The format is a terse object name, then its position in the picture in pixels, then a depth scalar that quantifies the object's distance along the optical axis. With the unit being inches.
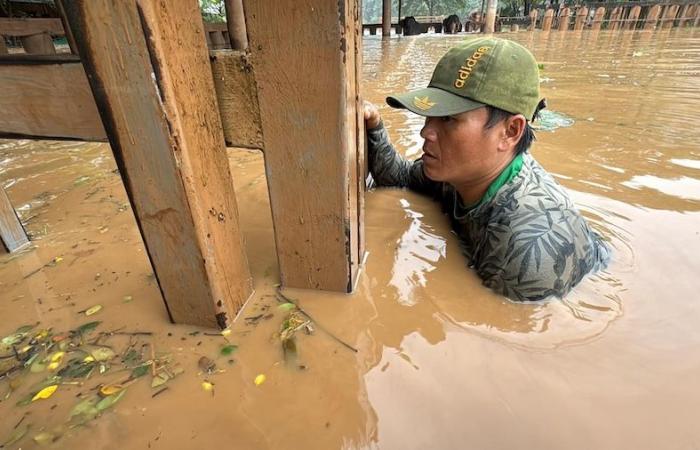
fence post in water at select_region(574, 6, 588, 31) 706.8
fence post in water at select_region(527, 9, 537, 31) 813.0
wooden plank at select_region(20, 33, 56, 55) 214.4
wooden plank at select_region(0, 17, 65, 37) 202.1
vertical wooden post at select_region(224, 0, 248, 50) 231.0
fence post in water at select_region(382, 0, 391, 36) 716.7
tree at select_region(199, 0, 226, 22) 573.0
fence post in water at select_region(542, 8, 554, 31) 743.2
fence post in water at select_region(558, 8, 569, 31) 719.7
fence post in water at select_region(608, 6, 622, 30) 724.0
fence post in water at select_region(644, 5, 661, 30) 665.2
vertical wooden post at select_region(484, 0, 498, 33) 726.5
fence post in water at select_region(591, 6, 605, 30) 692.7
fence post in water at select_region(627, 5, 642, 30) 699.4
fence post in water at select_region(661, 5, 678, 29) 661.3
